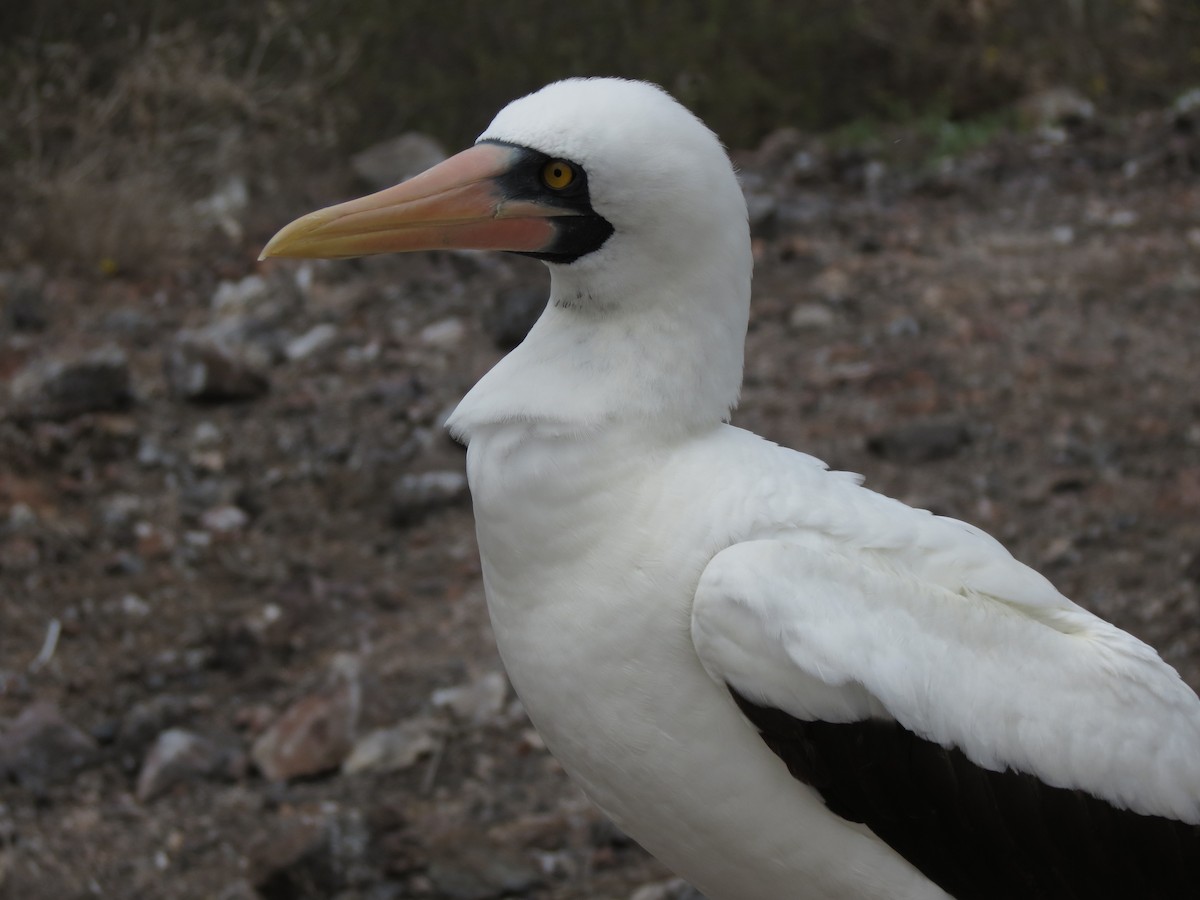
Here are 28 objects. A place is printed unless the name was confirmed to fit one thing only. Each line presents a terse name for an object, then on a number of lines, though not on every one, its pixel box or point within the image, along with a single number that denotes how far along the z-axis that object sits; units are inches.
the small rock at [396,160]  649.6
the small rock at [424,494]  421.4
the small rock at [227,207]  626.5
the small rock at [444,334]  515.5
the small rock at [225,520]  421.7
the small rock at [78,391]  468.4
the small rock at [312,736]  325.1
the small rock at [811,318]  508.4
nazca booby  197.3
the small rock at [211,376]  481.1
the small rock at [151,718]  333.1
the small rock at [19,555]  398.3
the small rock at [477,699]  342.0
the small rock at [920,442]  422.3
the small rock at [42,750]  319.9
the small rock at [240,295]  556.7
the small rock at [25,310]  537.6
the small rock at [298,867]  284.8
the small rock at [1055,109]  698.2
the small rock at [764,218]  565.0
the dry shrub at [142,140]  577.9
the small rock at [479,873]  287.7
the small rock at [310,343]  519.5
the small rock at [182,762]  319.3
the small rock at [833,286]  522.0
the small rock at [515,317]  496.7
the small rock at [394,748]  327.6
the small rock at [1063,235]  559.8
